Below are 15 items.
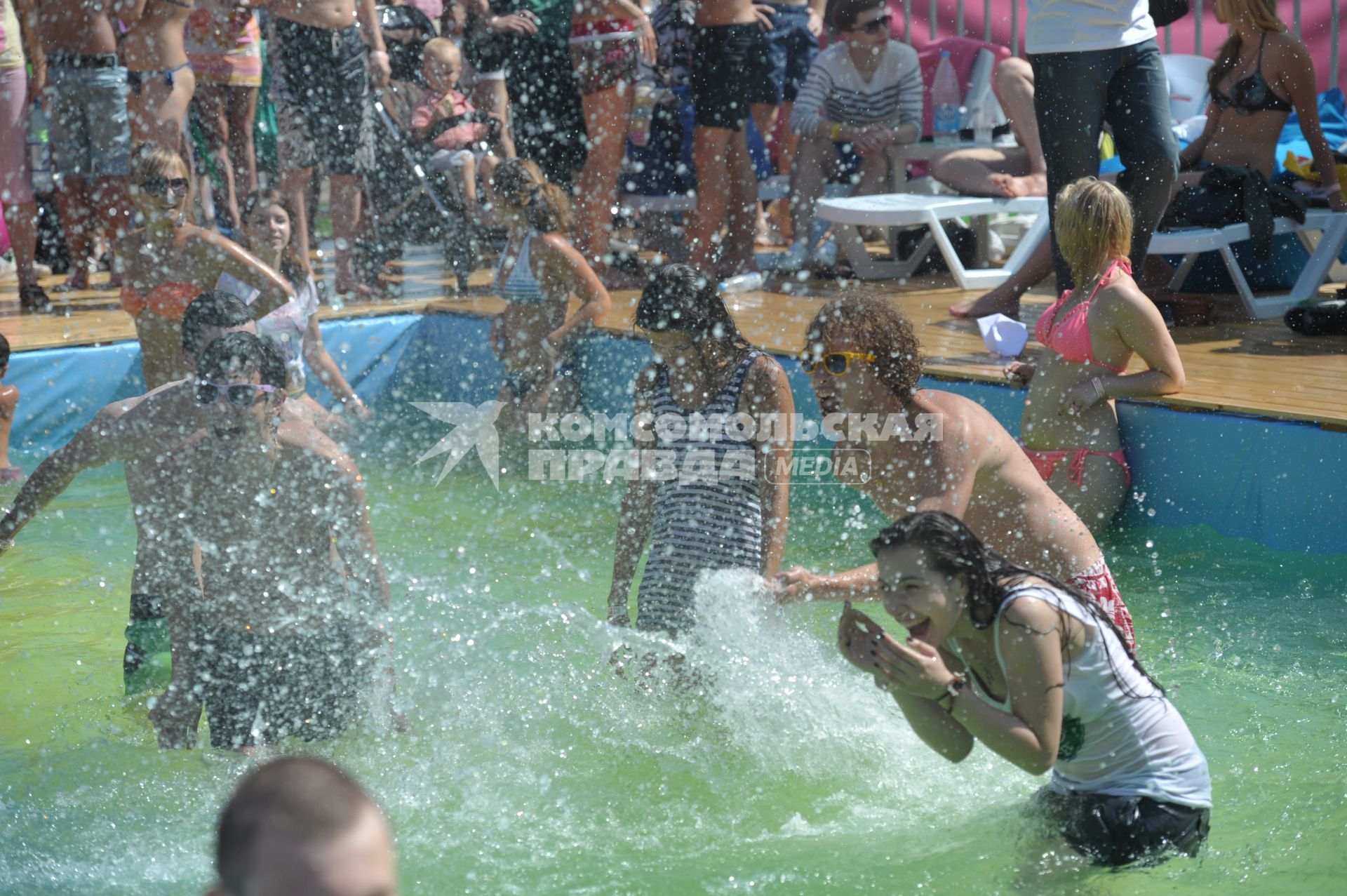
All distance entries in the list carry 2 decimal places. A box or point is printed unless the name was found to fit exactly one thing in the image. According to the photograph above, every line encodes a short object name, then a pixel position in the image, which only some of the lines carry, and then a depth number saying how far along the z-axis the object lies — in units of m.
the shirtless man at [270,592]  7.61
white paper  13.16
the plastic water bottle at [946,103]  19.31
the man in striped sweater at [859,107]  18.19
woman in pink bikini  9.98
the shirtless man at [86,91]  17.22
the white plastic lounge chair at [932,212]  16.08
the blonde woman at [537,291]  14.41
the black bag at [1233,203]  14.51
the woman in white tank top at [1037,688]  5.46
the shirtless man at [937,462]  7.20
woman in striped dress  8.04
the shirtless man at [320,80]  17.05
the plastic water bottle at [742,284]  17.50
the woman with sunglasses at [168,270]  10.57
